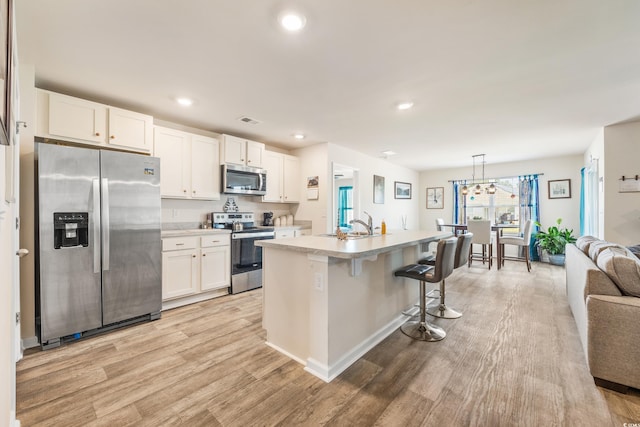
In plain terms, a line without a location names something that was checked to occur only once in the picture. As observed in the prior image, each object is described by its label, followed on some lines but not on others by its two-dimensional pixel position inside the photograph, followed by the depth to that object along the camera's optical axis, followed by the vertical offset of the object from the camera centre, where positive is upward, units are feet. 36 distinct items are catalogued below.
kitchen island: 6.24 -2.26
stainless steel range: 12.45 -1.85
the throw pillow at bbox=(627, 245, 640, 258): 9.30 -1.37
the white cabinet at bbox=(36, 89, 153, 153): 8.16 +3.00
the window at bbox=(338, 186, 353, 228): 29.43 +0.88
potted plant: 17.74 -2.01
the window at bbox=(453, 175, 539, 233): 20.44 +0.75
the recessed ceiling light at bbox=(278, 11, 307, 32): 5.51 +4.05
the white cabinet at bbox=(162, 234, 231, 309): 10.37 -2.31
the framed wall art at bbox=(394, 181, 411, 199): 22.62 +1.90
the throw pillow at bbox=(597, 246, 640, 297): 5.69 -1.31
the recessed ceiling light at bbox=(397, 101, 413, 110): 9.96 +4.03
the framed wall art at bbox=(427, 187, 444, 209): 24.84 +1.34
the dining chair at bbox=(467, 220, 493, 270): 17.13 -1.27
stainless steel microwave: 12.89 +1.64
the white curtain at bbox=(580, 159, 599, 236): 14.21 +0.65
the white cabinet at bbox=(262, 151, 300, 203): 15.19 +2.06
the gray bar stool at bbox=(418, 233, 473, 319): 8.71 -1.81
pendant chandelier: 19.01 +1.70
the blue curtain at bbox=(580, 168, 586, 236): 17.39 +0.55
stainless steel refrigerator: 7.55 -0.87
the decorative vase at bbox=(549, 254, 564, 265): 17.69 -3.16
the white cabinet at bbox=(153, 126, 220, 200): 11.07 +2.13
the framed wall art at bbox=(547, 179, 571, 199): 19.04 +1.65
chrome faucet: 8.93 -0.52
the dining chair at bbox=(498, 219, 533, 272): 17.04 -1.88
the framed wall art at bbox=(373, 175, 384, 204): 19.69 +1.73
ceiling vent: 11.56 +4.06
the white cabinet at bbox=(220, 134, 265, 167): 12.87 +3.09
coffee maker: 15.55 -0.40
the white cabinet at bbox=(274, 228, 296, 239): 14.46 -1.14
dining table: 17.39 -1.93
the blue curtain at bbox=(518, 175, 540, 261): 19.83 +0.74
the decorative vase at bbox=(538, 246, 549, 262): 19.34 -3.14
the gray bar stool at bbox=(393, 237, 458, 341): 7.39 -1.82
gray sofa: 5.45 -2.29
